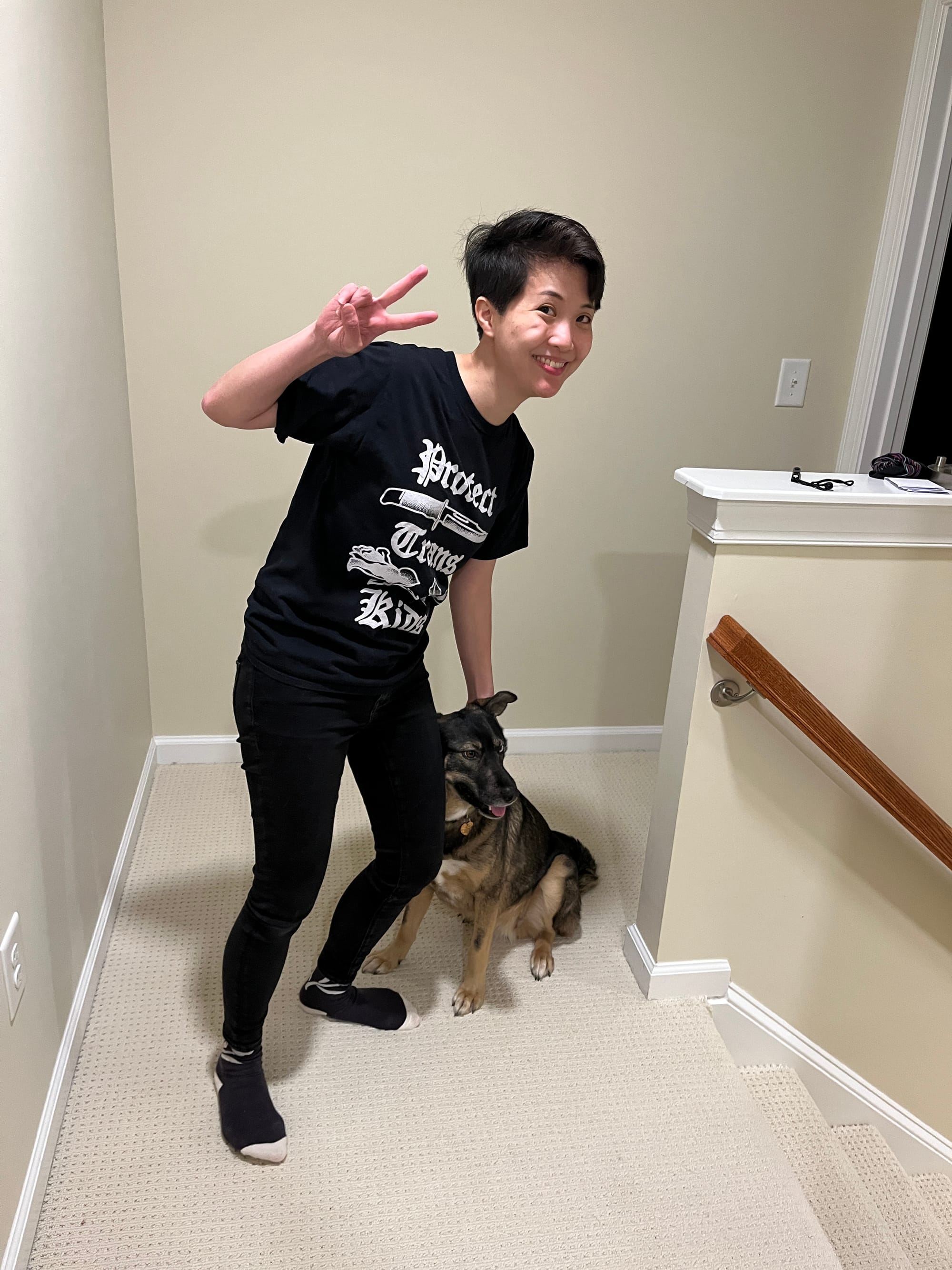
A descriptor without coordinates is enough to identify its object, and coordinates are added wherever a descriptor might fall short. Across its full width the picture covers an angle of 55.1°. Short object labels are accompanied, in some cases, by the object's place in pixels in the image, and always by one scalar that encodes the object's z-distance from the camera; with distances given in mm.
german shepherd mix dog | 1660
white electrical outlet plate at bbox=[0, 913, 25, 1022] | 1266
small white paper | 1678
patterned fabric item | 1750
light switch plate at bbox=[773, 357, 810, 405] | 2615
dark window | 2514
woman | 1244
